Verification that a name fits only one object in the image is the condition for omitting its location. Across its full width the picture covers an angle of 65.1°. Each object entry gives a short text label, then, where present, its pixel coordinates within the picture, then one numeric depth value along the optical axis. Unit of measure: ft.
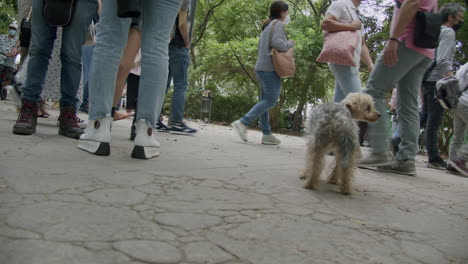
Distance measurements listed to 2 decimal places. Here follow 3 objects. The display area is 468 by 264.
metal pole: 18.61
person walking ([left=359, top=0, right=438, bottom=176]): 13.32
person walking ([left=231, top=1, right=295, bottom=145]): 20.57
